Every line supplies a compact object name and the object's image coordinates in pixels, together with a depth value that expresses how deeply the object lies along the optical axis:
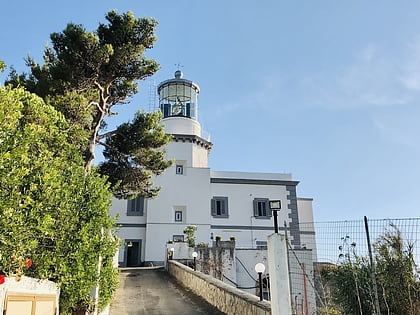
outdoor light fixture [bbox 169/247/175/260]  18.17
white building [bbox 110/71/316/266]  22.98
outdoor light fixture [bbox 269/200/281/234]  5.47
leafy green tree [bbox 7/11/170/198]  11.09
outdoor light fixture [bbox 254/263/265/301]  6.80
